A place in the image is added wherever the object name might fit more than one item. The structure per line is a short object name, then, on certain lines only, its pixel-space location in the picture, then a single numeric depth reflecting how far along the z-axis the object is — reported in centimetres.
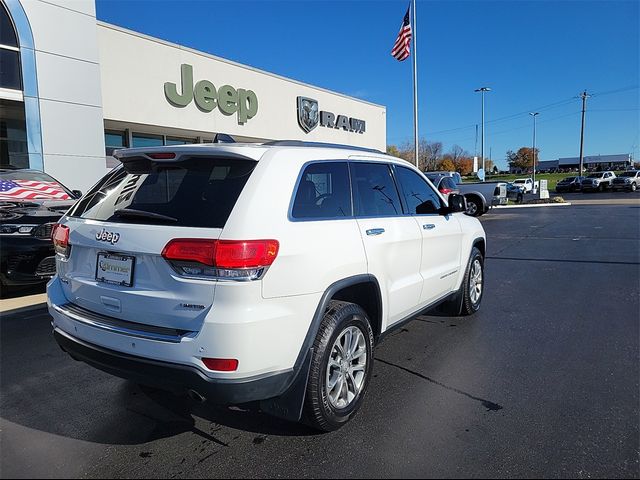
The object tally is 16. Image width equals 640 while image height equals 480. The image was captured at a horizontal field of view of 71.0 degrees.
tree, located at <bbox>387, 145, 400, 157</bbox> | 8091
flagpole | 2288
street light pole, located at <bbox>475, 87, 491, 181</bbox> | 4825
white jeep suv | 234
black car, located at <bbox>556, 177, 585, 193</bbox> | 4938
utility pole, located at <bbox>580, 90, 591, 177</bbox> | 5494
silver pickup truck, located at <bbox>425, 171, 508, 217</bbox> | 2103
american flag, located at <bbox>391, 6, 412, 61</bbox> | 2066
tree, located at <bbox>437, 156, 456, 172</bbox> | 9052
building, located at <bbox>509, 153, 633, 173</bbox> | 11148
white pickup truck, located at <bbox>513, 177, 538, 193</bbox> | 4808
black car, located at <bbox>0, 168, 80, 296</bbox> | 590
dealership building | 1063
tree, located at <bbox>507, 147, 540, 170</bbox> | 11088
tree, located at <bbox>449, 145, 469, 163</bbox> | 10047
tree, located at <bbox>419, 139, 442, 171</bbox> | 9162
